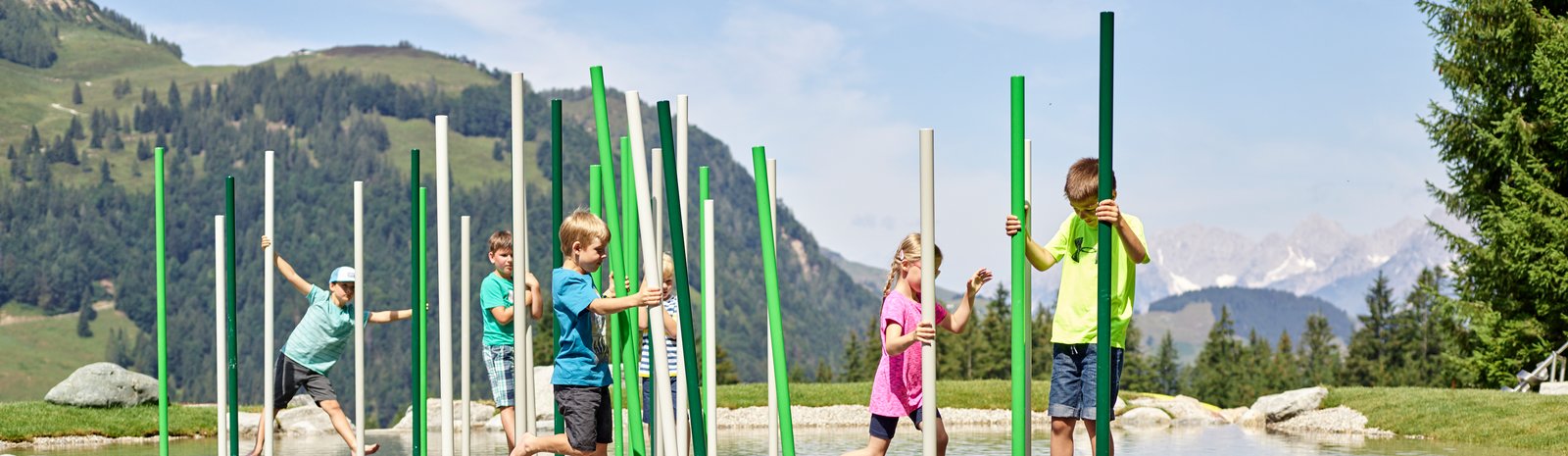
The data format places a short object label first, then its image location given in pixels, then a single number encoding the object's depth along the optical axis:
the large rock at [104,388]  21.38
